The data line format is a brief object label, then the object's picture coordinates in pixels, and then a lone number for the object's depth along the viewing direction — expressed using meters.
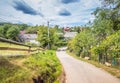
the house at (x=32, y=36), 32.80
